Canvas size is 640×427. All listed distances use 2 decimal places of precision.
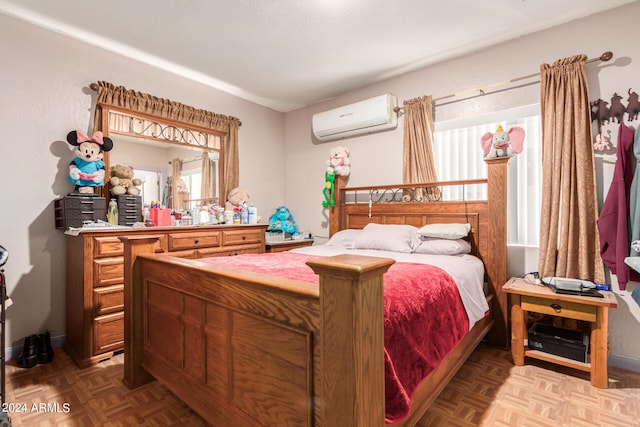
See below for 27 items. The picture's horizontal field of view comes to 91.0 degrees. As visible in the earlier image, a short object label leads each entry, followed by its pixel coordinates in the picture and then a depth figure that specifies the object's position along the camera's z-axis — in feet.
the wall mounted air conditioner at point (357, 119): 10.72
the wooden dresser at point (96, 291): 7.35
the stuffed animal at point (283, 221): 13.28
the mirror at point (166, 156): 9.38
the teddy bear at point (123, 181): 8.87
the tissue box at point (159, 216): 9.41
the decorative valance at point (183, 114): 9.02
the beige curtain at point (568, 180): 7.31
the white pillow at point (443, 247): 8.20
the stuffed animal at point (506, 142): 8.30
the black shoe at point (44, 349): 7.41
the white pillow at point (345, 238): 10.25
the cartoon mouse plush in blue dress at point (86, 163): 8.03
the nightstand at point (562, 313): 6.19
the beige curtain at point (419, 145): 10.00
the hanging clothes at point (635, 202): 6.36
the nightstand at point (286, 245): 11.75
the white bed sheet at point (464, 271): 6.36
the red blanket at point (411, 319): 3.65
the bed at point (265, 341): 2.82
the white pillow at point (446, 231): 8.22
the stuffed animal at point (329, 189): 12.03
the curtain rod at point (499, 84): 7.28
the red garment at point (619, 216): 6.61
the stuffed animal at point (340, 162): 11.98
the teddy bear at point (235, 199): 11.88
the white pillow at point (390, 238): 8.81
